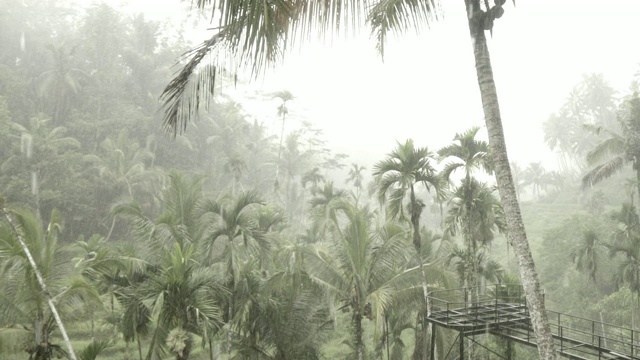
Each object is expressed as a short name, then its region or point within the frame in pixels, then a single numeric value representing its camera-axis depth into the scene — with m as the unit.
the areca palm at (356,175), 43.60
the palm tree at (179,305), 9.28
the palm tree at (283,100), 33.66
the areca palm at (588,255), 20.66
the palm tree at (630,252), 18.06
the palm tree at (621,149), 17.69
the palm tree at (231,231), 12.77
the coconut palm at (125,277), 10.03
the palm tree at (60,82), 31.83
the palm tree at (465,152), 12.32
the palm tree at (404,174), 11.75
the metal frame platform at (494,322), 8.68
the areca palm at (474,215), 13.58
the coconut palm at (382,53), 3.70
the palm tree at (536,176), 61.81
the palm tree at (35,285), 8.45
